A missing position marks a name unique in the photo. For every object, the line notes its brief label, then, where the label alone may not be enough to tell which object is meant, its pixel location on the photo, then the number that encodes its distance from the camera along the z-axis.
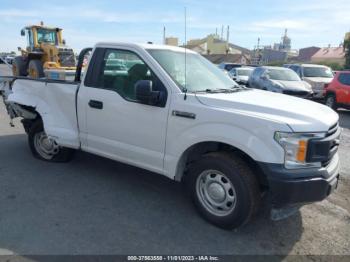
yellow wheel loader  15.73
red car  12.24
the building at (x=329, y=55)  57.46
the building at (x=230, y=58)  49.73
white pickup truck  3.28
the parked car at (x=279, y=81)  13.10
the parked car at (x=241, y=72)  18.67
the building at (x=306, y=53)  76.91
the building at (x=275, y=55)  74.68
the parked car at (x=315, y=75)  14.55
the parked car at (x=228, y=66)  23.34
